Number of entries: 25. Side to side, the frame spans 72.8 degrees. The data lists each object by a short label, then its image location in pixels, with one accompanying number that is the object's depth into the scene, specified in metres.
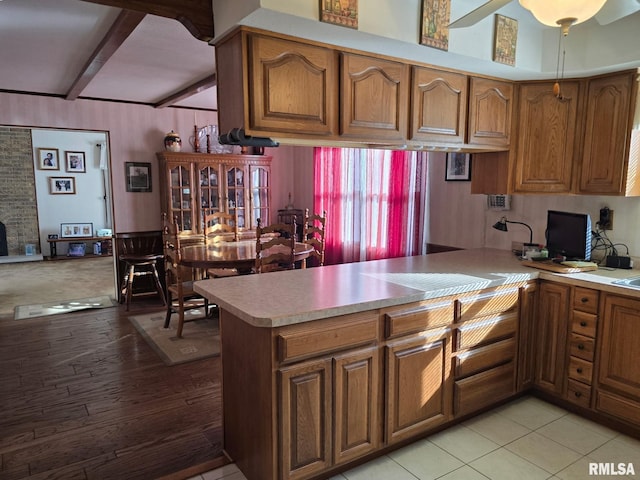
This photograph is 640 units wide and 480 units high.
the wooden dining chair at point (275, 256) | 3.78
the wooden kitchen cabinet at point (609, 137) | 2.69
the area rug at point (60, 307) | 4.88
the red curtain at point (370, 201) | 4.18
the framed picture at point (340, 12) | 1.94
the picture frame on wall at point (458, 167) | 3.58
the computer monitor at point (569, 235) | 2.81
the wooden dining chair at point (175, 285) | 3.99
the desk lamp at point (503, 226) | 3.24
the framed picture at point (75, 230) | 8.91
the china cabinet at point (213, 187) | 5.38
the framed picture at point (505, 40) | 2.56
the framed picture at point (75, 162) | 8.86
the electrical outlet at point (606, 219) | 2.98
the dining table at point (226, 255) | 3.82
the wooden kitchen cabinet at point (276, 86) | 2.03
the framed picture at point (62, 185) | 8.79
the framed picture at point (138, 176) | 5.37
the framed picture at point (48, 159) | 8.61
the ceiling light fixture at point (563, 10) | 1.47
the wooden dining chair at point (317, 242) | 4.22
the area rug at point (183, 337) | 3.67
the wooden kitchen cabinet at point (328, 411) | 1.86
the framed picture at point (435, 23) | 2.25
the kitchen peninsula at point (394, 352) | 1.87
